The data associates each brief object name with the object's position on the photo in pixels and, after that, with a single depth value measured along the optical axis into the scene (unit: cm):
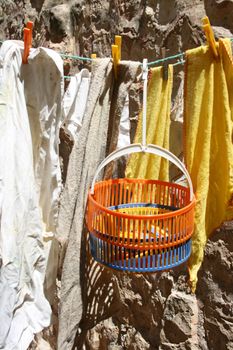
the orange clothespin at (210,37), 104
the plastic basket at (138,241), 101
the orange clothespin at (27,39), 106
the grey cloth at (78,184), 117
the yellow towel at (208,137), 110
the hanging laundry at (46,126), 113
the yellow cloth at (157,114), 120
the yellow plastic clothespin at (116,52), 111
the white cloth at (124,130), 129
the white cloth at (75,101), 143
